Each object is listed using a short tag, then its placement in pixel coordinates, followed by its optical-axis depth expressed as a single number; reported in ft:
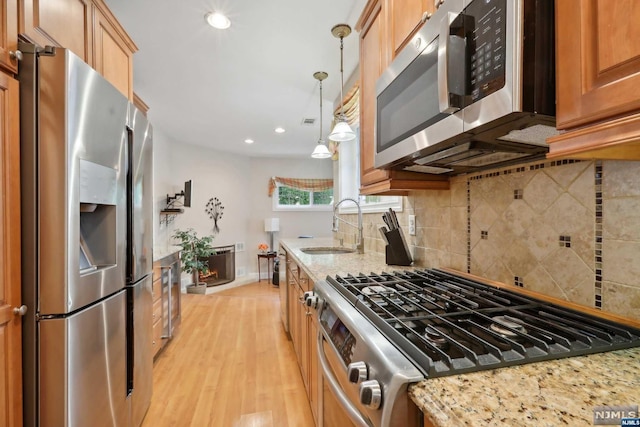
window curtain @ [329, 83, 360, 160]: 7.98
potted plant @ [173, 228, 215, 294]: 15.51
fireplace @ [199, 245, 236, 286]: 18.12
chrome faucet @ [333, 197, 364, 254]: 7.91
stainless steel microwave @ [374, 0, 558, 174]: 2.06
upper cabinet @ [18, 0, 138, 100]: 3.67
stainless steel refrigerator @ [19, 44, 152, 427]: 3.37
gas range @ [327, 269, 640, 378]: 1.89
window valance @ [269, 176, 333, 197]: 21.39
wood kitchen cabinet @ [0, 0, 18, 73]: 3.19
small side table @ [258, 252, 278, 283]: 19.74
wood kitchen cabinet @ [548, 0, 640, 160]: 1.57
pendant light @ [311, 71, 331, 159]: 9.34
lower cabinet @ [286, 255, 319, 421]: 5.00
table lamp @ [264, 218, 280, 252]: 20.49
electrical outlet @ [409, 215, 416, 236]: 5.75
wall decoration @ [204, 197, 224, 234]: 18.33
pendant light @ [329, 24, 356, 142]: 6.96
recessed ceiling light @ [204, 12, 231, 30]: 6.41
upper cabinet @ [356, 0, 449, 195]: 4.12
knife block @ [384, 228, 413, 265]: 5.51
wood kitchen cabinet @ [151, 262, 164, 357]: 7.89
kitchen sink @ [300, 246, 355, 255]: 8.47
